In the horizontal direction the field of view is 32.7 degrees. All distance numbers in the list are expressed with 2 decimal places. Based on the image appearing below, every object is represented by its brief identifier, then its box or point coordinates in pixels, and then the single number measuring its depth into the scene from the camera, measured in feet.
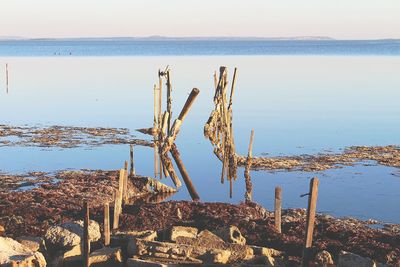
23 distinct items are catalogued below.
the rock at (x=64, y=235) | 63.36
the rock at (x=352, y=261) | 57.06
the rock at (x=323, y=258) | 59.72
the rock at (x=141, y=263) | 56.75
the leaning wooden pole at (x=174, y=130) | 101.96
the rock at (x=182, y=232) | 63.50
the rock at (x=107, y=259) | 59.93
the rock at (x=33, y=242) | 64.69
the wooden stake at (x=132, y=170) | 106.05
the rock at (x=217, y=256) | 57.57
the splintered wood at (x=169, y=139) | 102.42
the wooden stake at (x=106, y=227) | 64.54
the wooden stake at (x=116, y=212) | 73.15
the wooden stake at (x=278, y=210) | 73.00
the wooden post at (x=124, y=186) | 78.84
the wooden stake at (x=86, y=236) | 59.88
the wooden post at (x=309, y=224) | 57.36
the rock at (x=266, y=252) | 61.87
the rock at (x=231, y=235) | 65.36
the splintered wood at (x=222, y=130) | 104.73
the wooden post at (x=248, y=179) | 101.32
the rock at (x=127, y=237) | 62.97
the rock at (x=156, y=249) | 58.80
